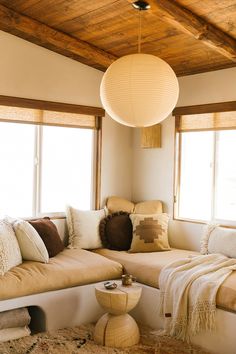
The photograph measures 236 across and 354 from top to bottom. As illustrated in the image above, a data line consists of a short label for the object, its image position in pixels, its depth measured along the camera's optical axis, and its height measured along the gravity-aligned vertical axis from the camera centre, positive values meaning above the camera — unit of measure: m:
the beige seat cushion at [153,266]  3.11 -0.84
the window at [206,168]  4.29 +0.04
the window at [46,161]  4.26 +0.08
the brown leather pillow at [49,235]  3.98 -0.62
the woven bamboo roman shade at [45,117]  4.22 +0.53
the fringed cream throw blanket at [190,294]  3.15 -0.93
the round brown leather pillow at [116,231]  4.50 -0.65
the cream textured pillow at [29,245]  3.71 -0.66
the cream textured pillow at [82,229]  4.47 -0.62
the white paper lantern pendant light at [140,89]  2.69 +0.51
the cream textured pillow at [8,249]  3.36 -0.66
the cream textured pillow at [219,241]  3.88 -0.64
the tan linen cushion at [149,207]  4.77 -0.41
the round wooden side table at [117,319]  3.23 -1.15
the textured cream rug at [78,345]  3.12 -1.31
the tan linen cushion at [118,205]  4.89 -0.40
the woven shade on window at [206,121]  4.26 +0.52
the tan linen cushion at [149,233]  4.34 -0.64
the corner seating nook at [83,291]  3.11 -0.96
